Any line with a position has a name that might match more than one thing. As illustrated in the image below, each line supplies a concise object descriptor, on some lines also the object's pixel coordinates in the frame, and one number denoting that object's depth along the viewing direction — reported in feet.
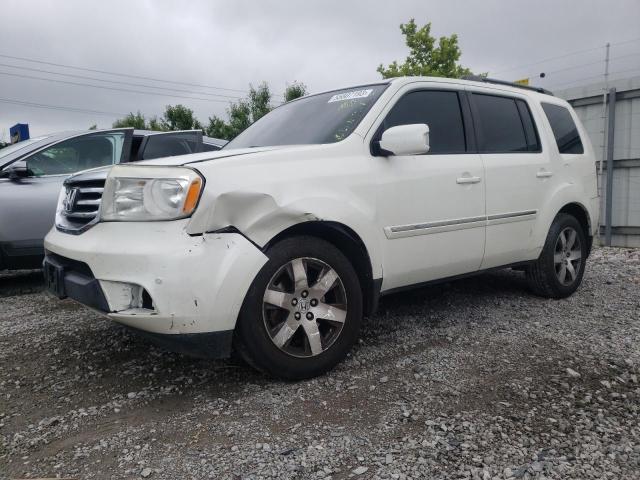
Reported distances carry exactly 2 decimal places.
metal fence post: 29.43
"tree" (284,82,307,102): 86.04
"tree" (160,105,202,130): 91.56
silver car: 16.65
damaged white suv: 8.02
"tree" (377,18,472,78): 64.80
